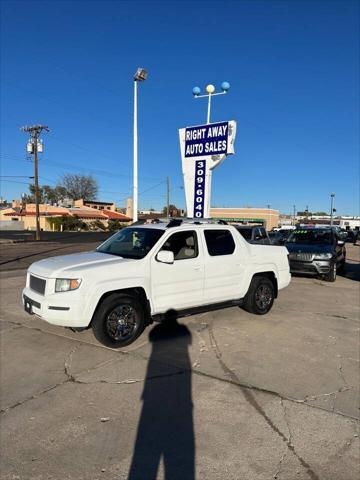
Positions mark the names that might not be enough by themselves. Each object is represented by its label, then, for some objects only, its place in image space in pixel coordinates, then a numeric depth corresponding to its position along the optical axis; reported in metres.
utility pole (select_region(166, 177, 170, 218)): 63.52
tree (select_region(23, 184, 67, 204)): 107.12
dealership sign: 13.50
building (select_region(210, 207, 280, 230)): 99.62
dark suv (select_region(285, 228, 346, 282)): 11.83
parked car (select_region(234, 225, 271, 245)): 14.29
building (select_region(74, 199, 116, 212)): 89.94
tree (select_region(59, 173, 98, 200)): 106.69
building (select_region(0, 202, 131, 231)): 74.00
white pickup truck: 5.14
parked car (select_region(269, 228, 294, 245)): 13.29
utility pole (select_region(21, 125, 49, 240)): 41.22
